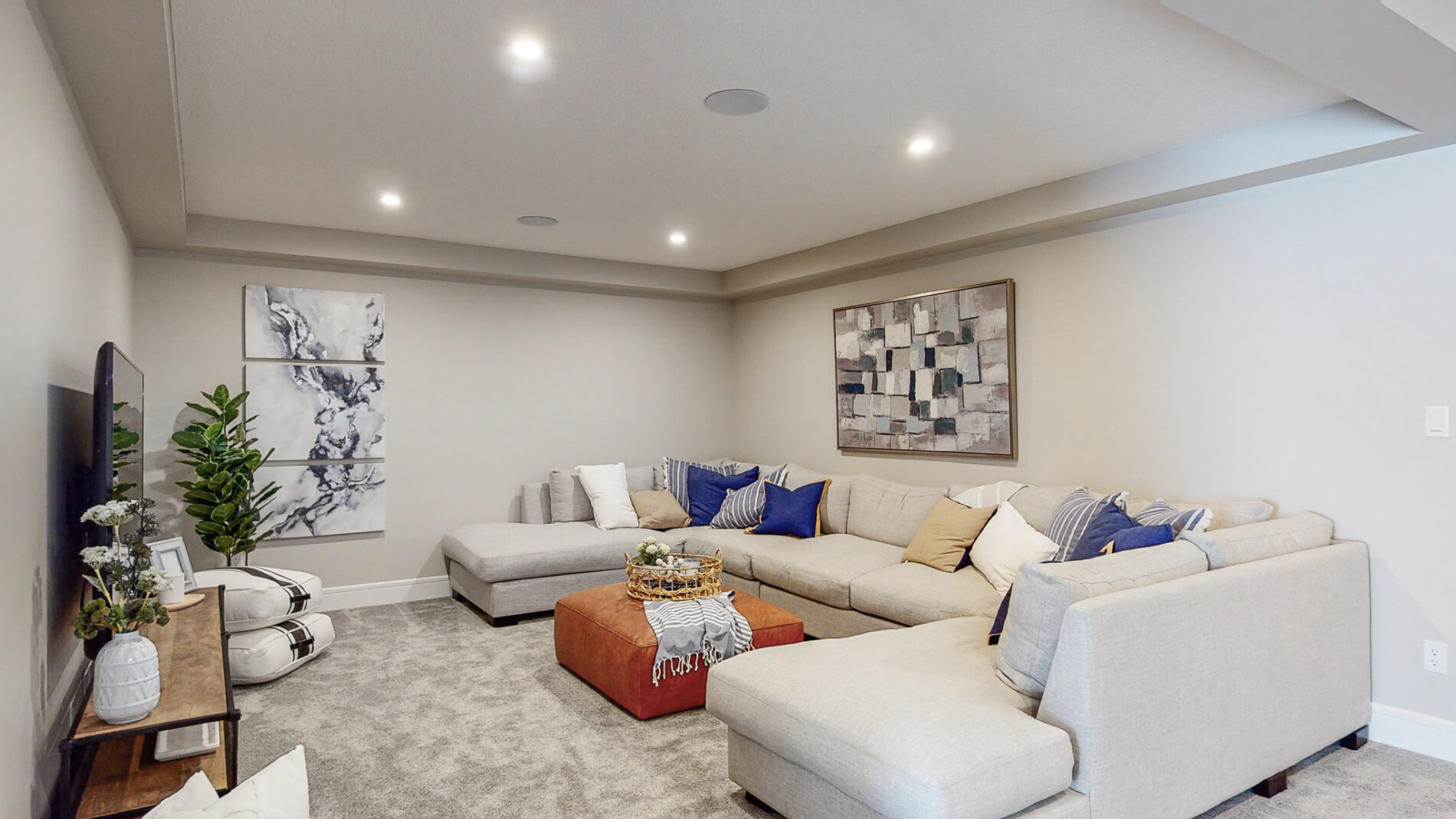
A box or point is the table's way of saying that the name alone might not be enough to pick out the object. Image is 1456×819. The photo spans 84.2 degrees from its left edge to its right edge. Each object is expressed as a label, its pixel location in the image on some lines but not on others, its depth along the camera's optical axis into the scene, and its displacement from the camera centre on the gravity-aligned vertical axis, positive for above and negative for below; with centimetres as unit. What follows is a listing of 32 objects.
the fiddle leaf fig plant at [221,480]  450 -34
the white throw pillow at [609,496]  567 -57
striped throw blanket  340 -95
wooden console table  198 -91
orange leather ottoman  338 -103
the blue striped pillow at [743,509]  558 -66
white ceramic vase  194 -63
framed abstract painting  467 +25
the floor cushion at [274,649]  383 -113
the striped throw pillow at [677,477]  605 -47
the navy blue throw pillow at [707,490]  592 -56
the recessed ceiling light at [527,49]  253 +118
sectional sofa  203 -81
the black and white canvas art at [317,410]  511 +6
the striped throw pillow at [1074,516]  362 -49
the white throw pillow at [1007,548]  373 -64
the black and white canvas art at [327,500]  516 -53
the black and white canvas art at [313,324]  510 +62
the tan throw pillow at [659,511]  571 -69
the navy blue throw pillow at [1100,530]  305 -47
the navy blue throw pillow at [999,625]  279 -75
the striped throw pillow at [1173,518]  323 -45
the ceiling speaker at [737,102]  298 +118
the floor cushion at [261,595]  394 -89
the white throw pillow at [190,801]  121 -59
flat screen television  236 -2
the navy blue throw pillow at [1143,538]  288 -46
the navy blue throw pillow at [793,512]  525 -65
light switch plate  302 -6
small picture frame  350 -61
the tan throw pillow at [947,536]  414 -65
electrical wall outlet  304 -95
